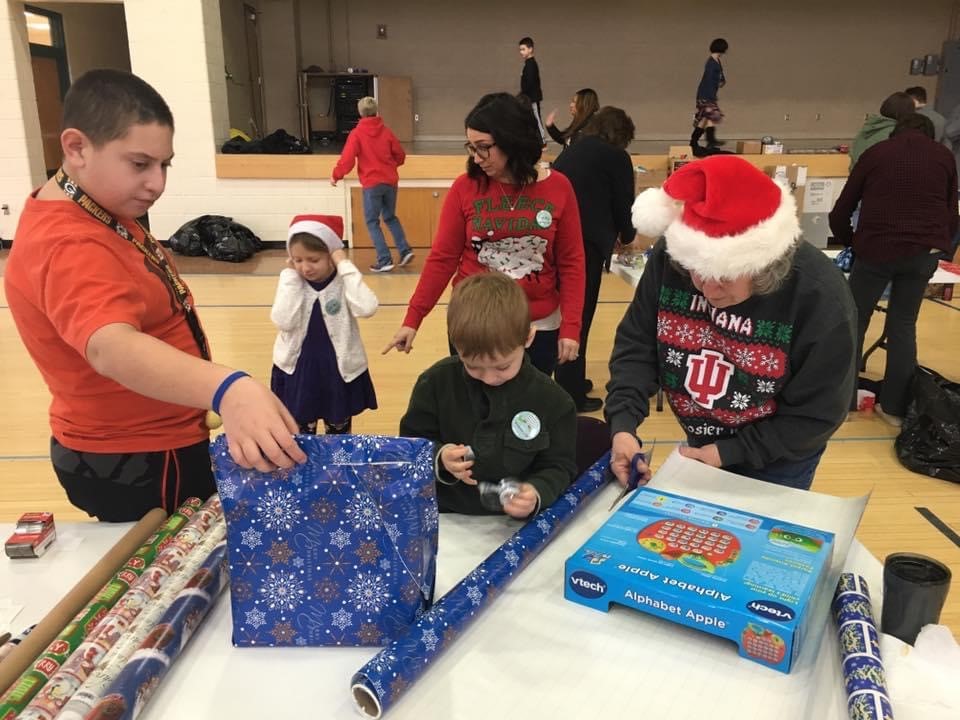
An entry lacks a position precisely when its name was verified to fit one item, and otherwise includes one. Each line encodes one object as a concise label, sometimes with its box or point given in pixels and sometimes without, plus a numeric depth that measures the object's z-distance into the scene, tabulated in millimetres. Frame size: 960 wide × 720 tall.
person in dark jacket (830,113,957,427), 3223
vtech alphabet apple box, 986
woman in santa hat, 1293
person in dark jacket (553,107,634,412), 3236
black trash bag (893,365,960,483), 3006
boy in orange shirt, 950
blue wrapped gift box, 926
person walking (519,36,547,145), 8047
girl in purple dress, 2467
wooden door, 8180
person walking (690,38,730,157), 7914
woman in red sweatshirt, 2170
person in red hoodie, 6648
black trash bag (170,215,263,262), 7094
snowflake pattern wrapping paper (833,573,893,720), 891
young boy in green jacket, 1343
